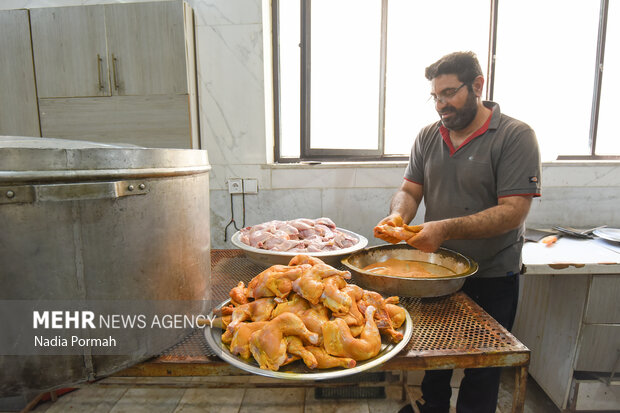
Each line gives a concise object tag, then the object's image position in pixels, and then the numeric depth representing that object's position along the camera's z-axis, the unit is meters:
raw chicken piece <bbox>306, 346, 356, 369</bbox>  0.96
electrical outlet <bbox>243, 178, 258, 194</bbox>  2.91
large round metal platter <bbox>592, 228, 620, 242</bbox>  2.39
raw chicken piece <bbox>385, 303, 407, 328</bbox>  1.17
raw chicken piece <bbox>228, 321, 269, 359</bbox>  1.01
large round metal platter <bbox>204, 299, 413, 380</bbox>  0.93
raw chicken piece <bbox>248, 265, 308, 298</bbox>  1.14
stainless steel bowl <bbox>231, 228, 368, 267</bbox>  1.64
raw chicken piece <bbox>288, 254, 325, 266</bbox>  1.29
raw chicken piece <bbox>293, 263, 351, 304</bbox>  1.08
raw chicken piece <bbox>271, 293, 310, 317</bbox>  1.09
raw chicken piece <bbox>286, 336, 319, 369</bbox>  0.96
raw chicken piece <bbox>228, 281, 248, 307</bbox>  1.23
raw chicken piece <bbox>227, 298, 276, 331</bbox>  1.11
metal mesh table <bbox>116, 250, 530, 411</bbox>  1.06
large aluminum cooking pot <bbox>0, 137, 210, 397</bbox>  0.83
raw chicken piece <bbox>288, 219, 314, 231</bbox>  2.05
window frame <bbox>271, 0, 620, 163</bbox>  2.98
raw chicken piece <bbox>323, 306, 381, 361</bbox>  0.99
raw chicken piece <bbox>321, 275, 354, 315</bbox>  1.08
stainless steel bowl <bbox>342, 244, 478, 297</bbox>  1.34
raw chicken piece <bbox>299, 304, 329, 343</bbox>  1.04
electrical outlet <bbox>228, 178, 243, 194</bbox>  2.90
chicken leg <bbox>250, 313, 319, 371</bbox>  0.96
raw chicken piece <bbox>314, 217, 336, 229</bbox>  2.17
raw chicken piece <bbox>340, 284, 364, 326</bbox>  1.07
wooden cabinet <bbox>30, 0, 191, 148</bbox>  2.55
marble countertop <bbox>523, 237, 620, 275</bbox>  2.05
